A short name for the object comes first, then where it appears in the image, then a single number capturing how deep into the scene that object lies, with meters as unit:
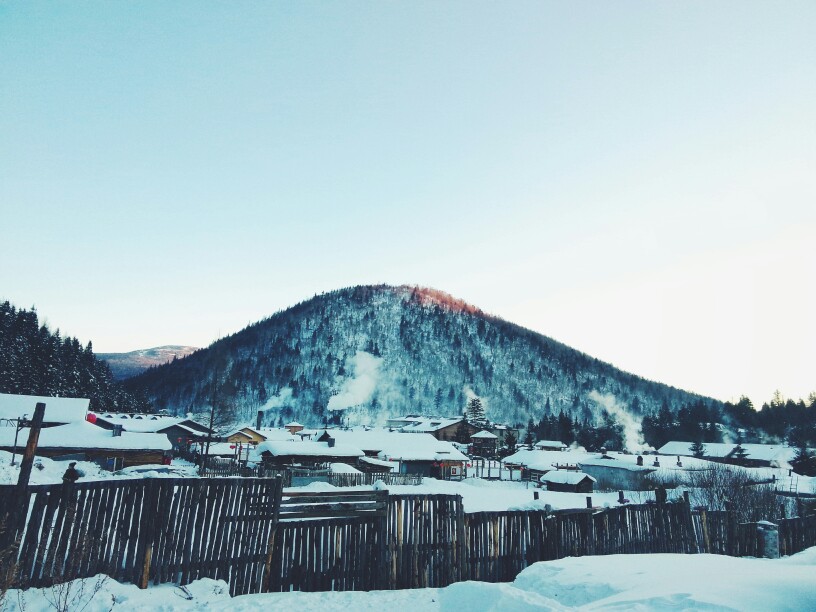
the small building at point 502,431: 122.30
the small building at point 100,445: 38.03
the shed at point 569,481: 49.47
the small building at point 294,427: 105.04
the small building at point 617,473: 51.84
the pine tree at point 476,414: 121.53
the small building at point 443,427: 107.25
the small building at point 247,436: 77.69
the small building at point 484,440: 100.76
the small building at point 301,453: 42.62
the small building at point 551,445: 96.50
